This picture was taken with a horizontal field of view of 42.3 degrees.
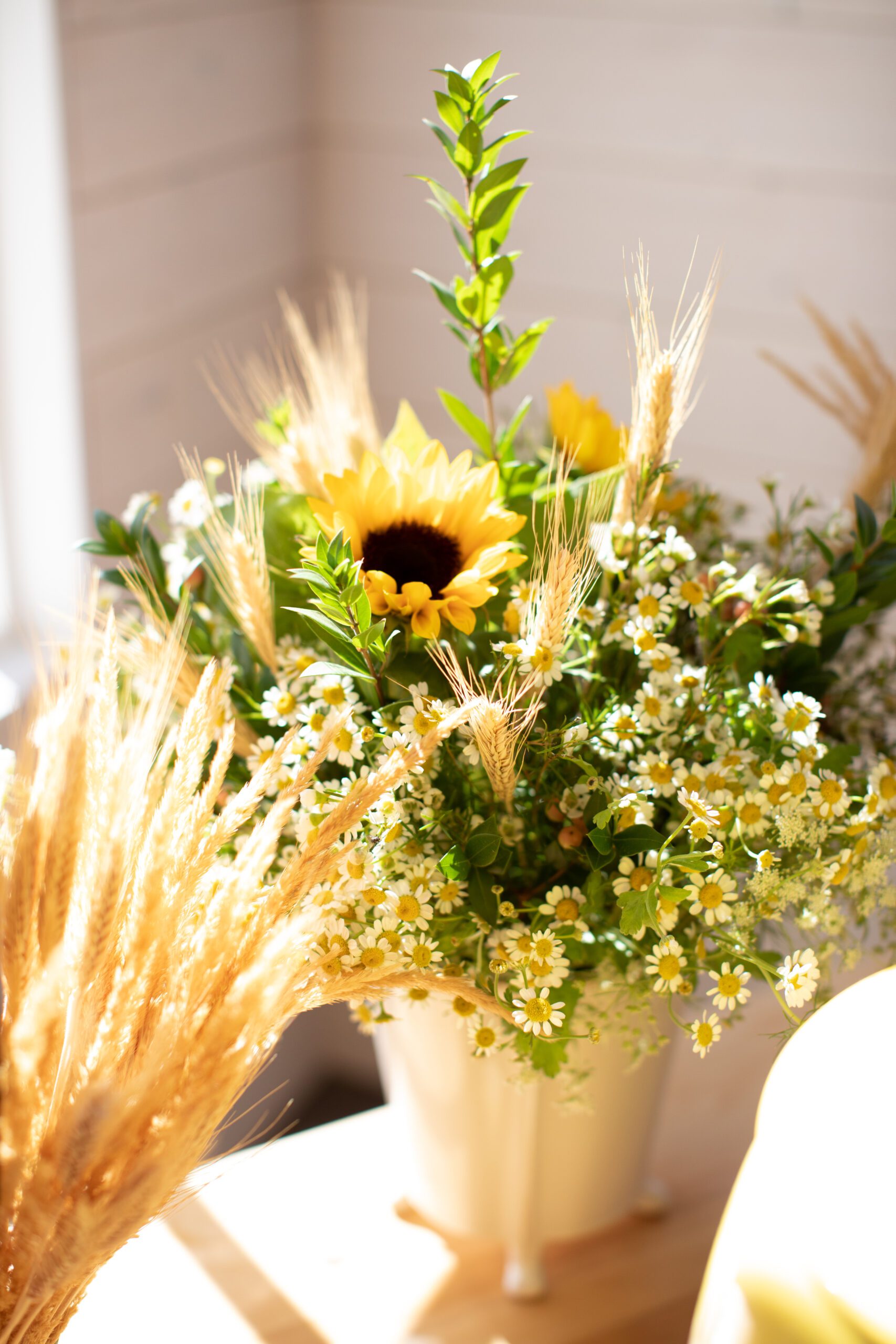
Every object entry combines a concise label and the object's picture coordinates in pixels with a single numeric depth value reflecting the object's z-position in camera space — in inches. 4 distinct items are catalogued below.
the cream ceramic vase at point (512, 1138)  22.4
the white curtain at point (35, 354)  38.8
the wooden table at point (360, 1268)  23.9
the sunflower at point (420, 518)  19.6
